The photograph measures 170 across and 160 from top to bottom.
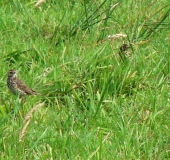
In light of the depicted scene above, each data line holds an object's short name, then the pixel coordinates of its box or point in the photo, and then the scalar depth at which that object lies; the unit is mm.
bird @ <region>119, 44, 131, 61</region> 12727
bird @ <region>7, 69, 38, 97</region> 11109
